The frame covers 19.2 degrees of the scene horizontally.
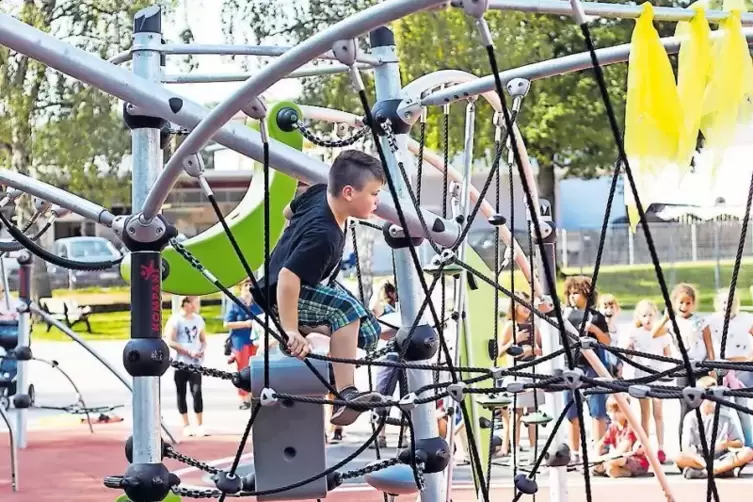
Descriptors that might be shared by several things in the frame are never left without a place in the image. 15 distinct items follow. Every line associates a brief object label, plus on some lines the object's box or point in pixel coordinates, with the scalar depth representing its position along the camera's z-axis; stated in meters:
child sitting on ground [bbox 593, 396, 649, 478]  14.82
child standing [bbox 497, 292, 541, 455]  15.30
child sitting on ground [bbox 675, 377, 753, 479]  14.46
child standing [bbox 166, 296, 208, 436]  18.61
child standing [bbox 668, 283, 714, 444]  15.10
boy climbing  6.77
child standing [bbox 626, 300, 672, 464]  15.80
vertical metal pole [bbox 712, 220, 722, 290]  32.72
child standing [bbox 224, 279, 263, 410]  19.50
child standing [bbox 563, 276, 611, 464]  15.20
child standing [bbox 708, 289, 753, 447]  15.23
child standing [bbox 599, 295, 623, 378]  16.30
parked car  52.75
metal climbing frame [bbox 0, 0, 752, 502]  5.75
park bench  36.94
